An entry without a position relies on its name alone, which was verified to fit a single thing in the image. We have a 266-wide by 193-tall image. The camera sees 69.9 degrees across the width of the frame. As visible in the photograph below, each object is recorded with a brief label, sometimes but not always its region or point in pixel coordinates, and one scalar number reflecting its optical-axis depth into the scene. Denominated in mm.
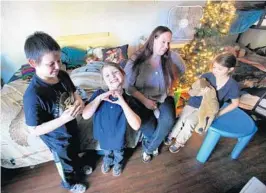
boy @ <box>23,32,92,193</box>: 856
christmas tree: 1943
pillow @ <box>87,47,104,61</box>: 2143
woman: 1325
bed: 1264
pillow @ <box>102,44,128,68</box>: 2094
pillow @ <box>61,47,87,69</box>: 2076
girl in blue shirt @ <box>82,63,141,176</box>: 1075
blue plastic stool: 1398
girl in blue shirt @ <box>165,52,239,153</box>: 1325
